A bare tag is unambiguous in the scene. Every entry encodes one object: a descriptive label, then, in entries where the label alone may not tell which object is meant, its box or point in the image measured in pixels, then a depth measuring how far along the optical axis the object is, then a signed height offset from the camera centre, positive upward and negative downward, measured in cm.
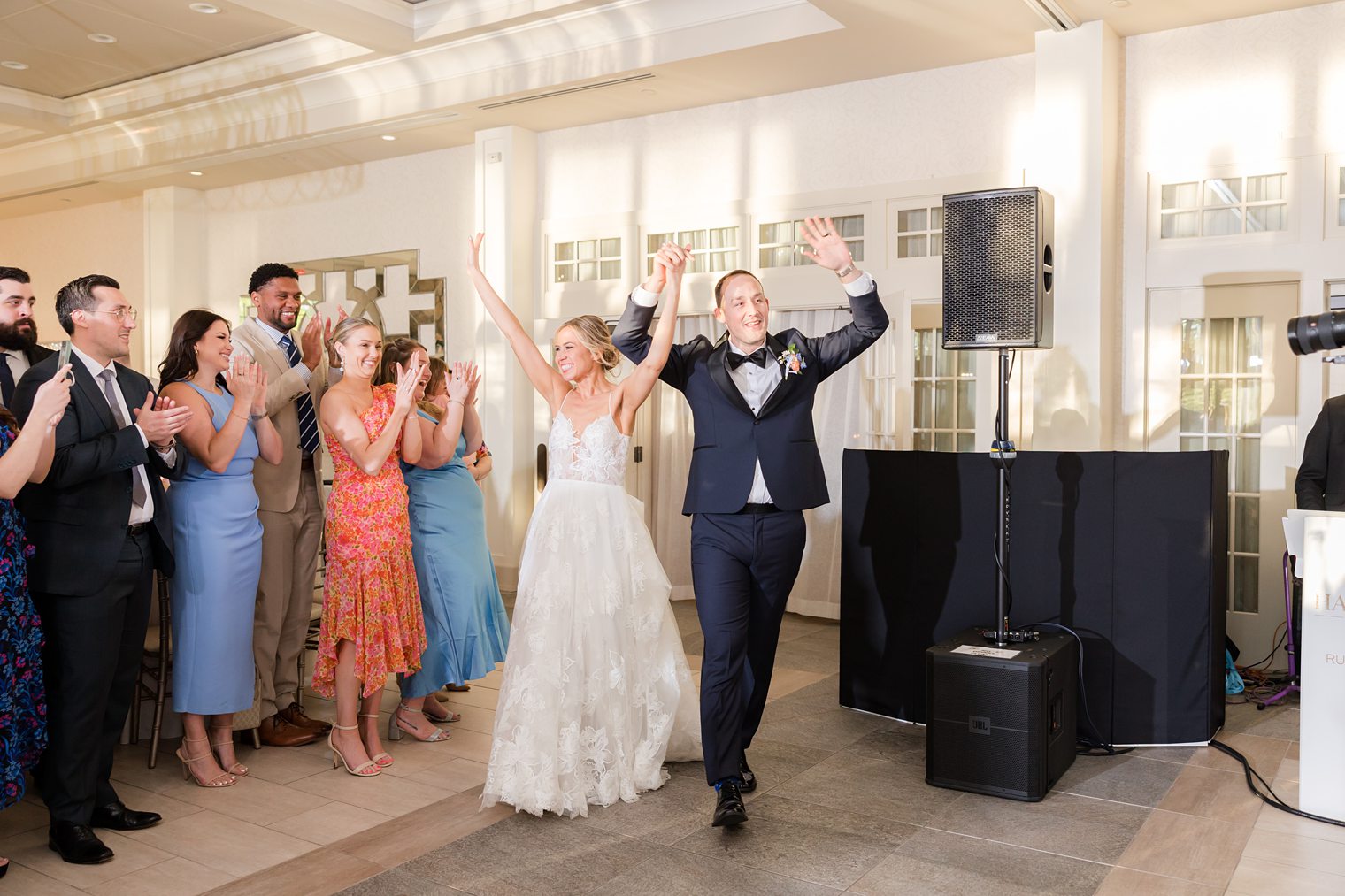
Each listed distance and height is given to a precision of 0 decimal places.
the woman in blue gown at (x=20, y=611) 282 -51
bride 340 -63
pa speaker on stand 361 -78
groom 331 -15
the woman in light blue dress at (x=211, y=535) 363 -37
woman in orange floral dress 382 -45
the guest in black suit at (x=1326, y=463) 495 -17
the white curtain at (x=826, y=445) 690 -12
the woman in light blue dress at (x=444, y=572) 429 -59
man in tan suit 418 -29
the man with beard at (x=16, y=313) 323 +33
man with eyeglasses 313 -35
